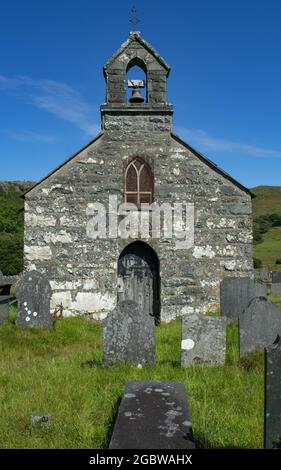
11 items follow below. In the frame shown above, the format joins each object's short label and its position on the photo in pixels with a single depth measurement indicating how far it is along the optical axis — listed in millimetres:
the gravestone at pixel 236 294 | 11953
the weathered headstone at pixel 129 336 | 7758
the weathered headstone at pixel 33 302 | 11352
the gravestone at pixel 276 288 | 21941
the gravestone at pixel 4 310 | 11930
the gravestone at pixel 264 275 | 28234
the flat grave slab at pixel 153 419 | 3807
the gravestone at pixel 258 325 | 8180
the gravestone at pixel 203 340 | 7812
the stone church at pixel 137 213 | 13617
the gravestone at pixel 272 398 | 4137
